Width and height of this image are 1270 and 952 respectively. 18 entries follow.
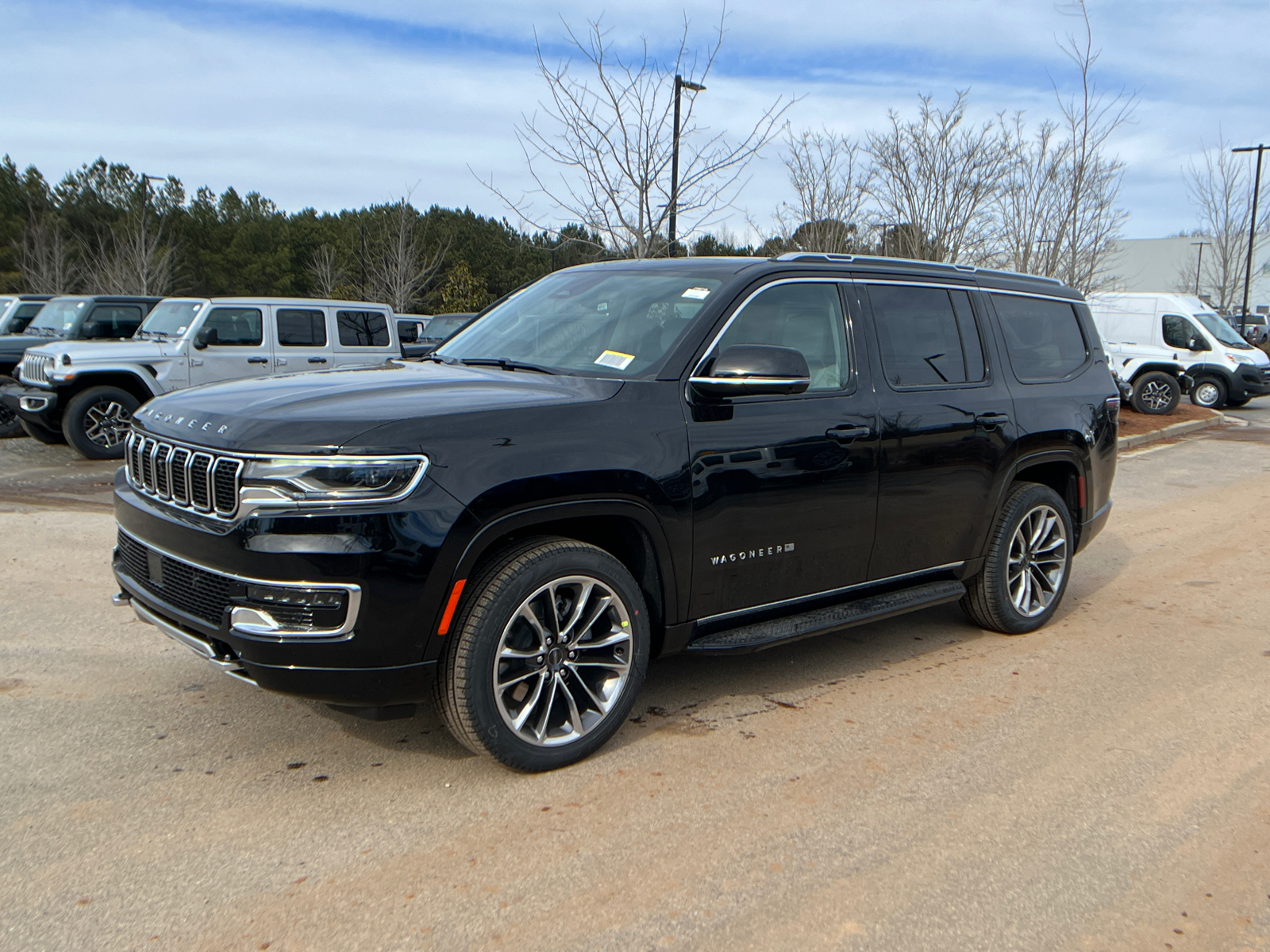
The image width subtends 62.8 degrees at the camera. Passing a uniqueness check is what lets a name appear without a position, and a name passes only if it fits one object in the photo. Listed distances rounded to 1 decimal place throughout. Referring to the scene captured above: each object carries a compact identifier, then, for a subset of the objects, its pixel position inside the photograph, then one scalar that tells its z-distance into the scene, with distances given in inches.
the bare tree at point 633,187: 471.2
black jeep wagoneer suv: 128.0
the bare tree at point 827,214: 695.7
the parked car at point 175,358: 469.7
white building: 2416.3
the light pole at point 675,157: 476.4
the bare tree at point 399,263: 1402.6
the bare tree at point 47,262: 1346.0
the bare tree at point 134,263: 1295.5
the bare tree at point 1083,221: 635.5
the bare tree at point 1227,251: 1299.2
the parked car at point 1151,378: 774.5
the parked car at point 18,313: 639.1
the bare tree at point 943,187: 647.8
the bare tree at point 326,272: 1599.4
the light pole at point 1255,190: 1227.9
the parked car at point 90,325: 550.3
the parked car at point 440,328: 862.5
